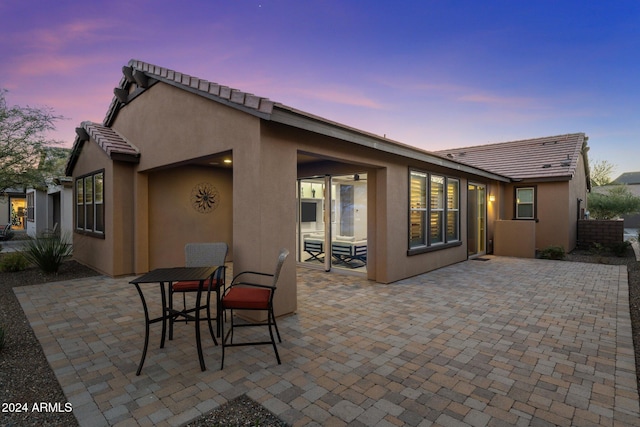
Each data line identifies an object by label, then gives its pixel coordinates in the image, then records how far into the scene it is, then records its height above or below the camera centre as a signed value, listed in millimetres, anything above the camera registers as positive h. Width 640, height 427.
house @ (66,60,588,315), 4160 +519
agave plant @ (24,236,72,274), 6914 -894
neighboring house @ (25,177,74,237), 15533 +280
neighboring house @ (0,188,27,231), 20609 +179
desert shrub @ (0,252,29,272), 7344 -1186
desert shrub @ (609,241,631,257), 9989 -1263
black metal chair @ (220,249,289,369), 2990 -869
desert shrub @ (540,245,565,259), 9562 -1325
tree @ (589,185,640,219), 18547 +316
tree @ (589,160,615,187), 35562 +4495
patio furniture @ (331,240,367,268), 7496 -963
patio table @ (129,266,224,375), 2766 -619
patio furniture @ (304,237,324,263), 7777 -918
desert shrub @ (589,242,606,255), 10641 -1370
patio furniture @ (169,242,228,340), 4188 -573
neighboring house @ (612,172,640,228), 26719 +2919
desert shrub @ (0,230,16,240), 14614 -1089
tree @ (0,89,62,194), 8719 +2084
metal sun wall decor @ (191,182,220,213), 7836 +393
